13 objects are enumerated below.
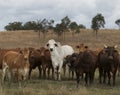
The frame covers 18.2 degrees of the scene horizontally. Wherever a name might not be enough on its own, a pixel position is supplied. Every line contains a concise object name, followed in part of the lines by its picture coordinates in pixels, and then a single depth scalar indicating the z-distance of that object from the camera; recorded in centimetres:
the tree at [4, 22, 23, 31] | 11288
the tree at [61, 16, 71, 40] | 7244
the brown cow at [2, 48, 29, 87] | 1622
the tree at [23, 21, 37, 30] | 7594
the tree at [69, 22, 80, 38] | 7425
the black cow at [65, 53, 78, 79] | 1871
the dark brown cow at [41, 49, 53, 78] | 2122
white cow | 2069
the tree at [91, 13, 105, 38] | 7069
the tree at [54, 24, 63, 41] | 7220
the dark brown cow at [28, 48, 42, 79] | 2092
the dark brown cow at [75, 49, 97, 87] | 1692
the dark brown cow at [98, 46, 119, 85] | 1739
